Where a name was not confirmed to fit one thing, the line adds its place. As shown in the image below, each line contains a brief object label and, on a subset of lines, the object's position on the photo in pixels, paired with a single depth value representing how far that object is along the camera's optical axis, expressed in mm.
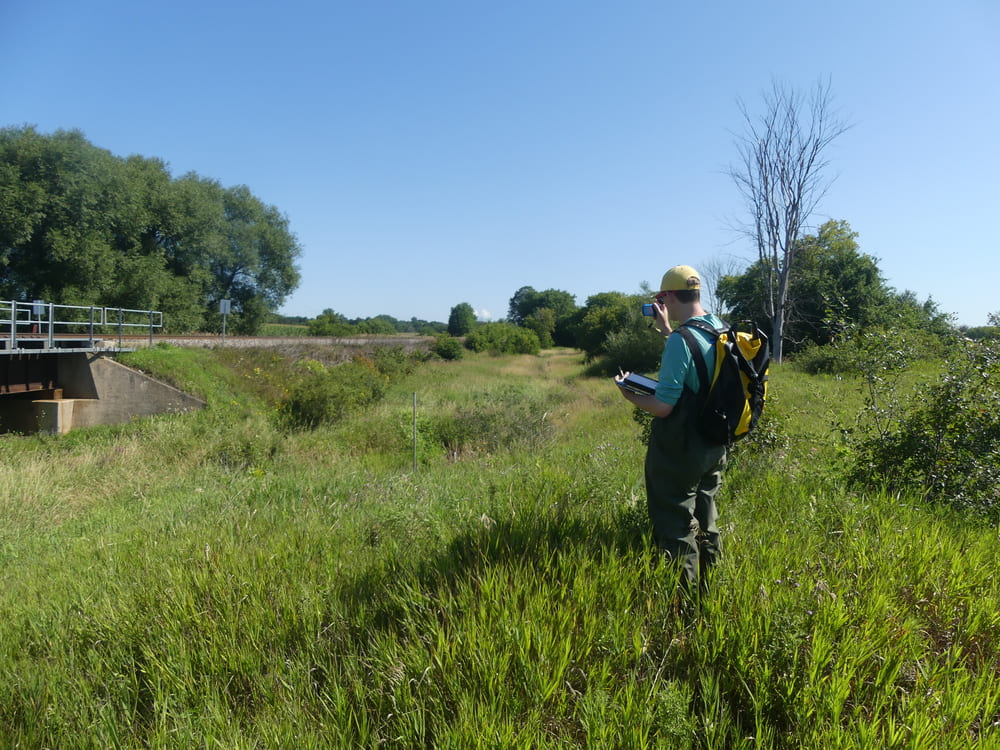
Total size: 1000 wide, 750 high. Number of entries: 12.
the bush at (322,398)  16359
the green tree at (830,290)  26656
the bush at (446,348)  39719
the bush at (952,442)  3994
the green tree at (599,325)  38781
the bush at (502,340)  48469
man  2615
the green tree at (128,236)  24469
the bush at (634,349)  27984
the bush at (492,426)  12492
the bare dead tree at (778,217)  25109
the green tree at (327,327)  44469
